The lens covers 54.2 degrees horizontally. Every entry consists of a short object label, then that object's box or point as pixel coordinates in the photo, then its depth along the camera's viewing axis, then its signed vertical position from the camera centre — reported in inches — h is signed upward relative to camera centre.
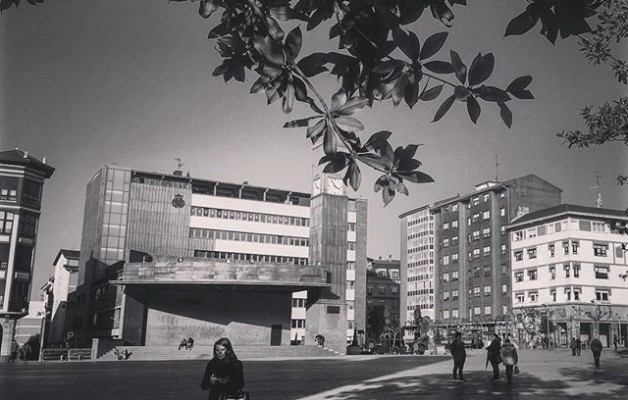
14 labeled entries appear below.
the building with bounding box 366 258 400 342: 4293.8 +235.6
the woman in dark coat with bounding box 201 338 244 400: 295.9 -28.9
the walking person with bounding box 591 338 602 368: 989.8 -38.7
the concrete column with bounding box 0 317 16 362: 1829.5 -76.0
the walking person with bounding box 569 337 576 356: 1558.4 -51.4
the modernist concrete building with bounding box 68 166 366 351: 1797.5 +248.2
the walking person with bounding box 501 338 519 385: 683.4 -37.1
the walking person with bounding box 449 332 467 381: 710.5 -35.2
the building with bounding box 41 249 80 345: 3196.4 +119.9
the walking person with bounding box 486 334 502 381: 741.3 -38.7
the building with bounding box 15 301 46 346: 3179.1 -84.2
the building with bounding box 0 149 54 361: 1900.8 +243.0
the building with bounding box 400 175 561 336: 2972.4 +364.8
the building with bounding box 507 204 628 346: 2466.8 +194.3
